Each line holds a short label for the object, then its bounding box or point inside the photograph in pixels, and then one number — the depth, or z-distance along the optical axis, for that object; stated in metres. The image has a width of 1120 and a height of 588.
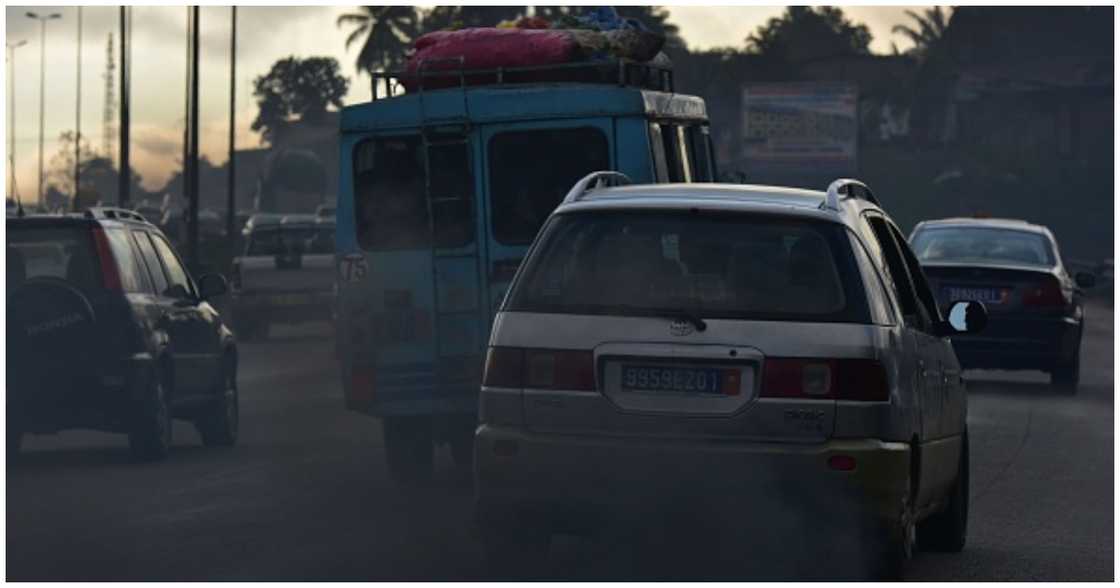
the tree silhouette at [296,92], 184.38
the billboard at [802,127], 101.62
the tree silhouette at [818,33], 145.75
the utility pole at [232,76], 70.31
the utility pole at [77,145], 117.31
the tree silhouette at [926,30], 130.88
